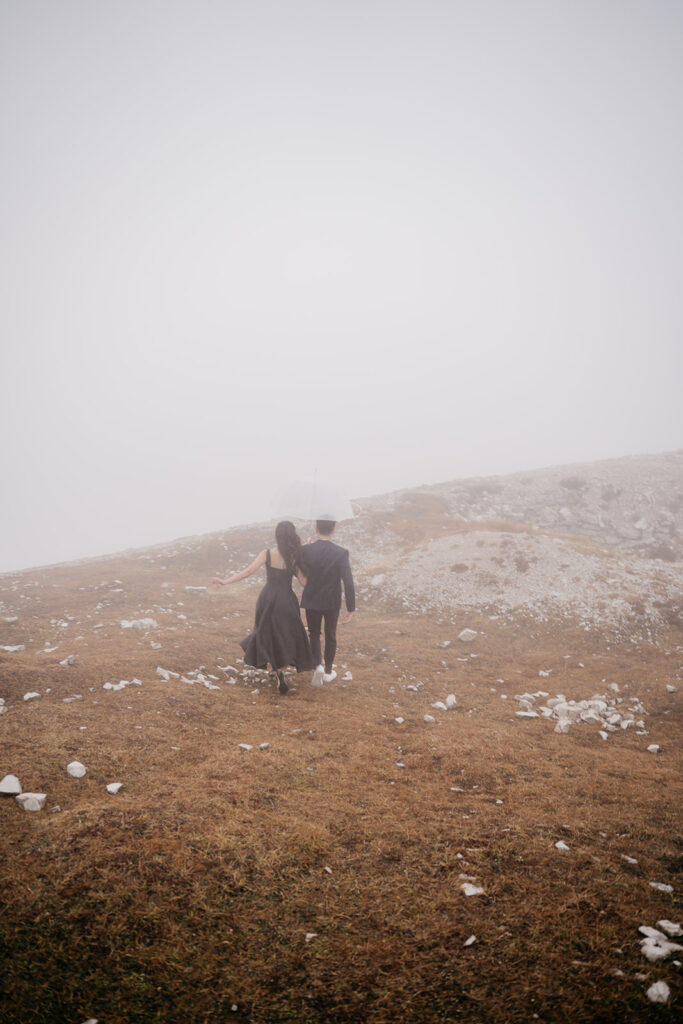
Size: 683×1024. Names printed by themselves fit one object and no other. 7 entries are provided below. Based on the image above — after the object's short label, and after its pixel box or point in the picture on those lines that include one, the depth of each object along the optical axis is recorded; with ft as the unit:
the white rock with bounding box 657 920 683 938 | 12.76
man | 34.71
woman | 33.99
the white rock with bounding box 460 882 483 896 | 14.42
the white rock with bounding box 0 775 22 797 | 18.11
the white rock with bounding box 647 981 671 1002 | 10.65
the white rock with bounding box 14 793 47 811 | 17.39
